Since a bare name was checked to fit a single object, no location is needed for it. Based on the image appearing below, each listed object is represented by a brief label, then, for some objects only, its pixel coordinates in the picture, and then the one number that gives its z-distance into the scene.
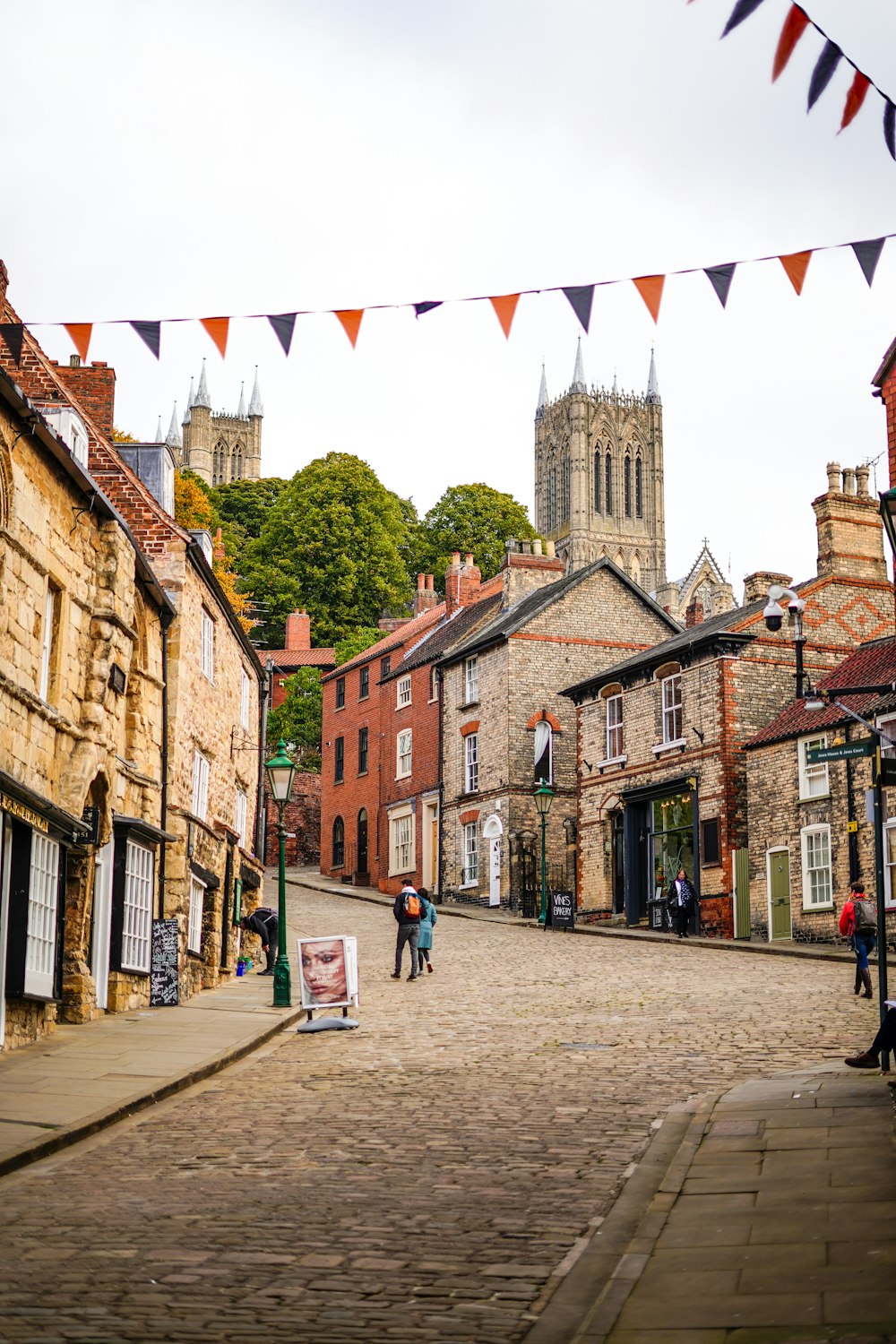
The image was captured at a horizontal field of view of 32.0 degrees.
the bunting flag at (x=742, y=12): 7.56
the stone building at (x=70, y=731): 16.30
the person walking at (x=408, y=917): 25.17
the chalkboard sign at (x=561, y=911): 38.47
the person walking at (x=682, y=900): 35.66
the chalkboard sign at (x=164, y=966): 21.84
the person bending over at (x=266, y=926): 27.80
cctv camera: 22.27
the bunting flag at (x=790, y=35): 7.99
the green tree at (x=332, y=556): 73.38
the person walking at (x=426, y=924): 26.06
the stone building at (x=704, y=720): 37.47
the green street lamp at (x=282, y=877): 22.05
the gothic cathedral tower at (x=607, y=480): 137.50
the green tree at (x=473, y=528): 80.38
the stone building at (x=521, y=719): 46.00
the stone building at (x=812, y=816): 31.92
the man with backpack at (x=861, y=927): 21.16
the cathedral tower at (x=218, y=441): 160.25
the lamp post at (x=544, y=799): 39.59
